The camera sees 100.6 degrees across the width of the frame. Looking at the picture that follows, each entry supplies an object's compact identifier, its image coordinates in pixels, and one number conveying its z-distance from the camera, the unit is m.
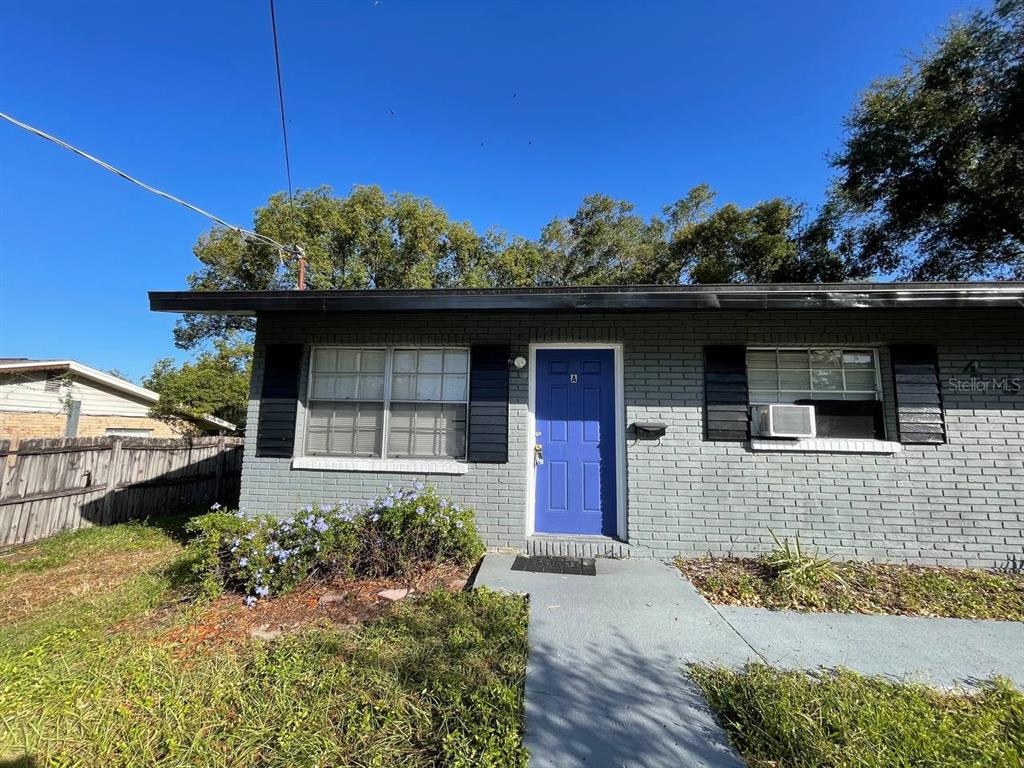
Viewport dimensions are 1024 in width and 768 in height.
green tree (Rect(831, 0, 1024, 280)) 8.71
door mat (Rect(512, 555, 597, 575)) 3.93
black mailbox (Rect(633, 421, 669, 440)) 4.41
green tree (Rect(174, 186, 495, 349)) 14.16
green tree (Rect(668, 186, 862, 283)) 12.44
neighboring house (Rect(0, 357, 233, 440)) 12.17
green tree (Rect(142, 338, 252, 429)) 13.39
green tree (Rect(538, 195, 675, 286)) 16.30
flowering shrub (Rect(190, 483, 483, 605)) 3.54
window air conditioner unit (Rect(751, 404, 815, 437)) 4.29
